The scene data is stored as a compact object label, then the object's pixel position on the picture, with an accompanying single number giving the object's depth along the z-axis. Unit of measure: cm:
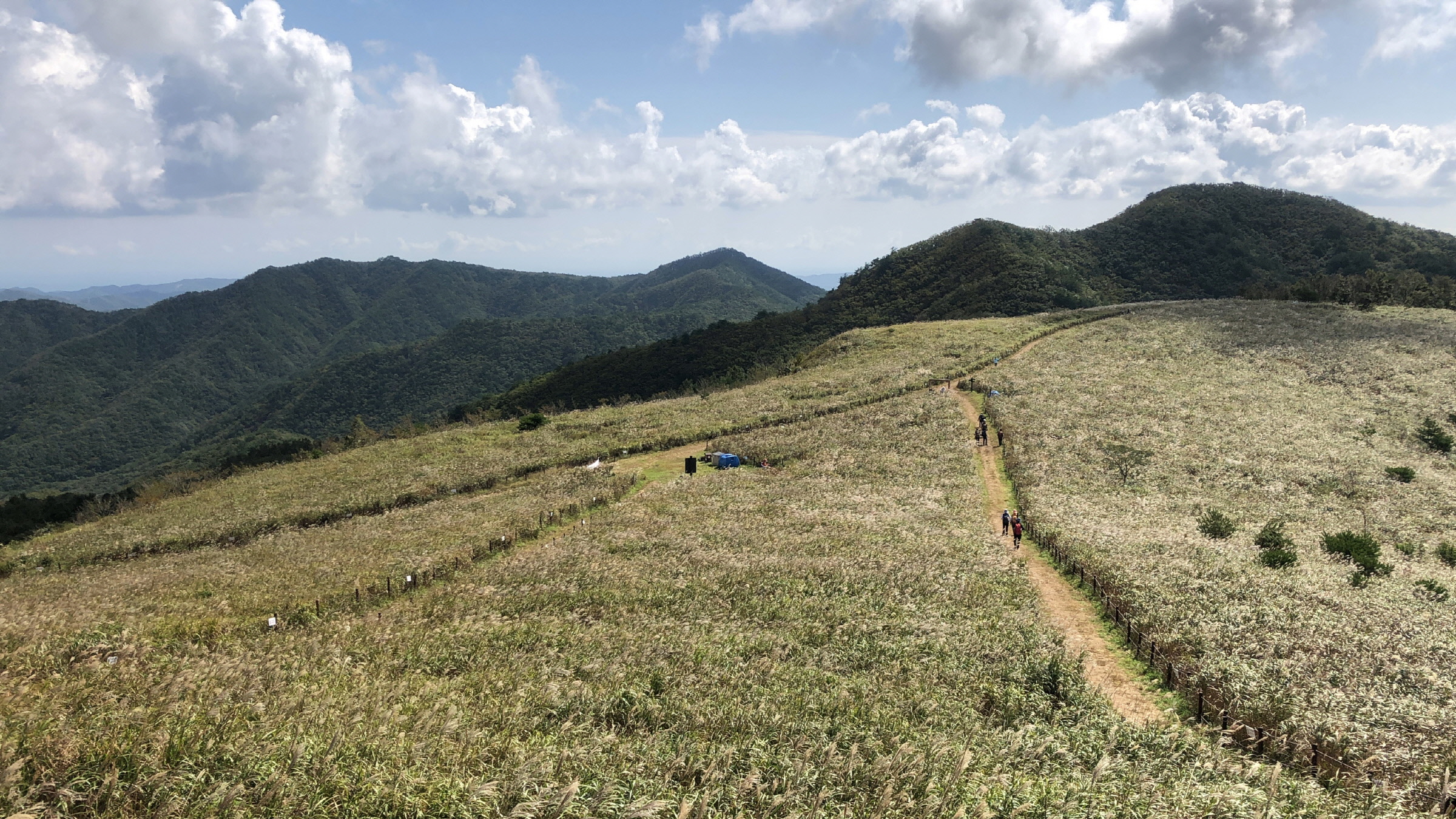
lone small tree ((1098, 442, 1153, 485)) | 3712
